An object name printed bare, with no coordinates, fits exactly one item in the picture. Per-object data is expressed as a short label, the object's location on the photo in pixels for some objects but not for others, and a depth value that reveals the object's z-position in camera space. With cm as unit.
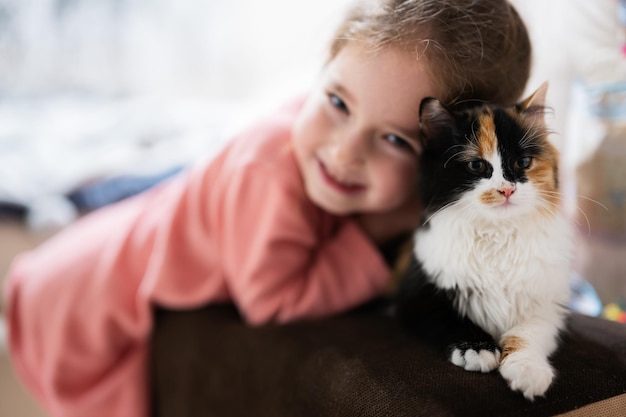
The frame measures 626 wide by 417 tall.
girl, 65
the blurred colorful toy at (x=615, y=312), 81
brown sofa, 51
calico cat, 55
